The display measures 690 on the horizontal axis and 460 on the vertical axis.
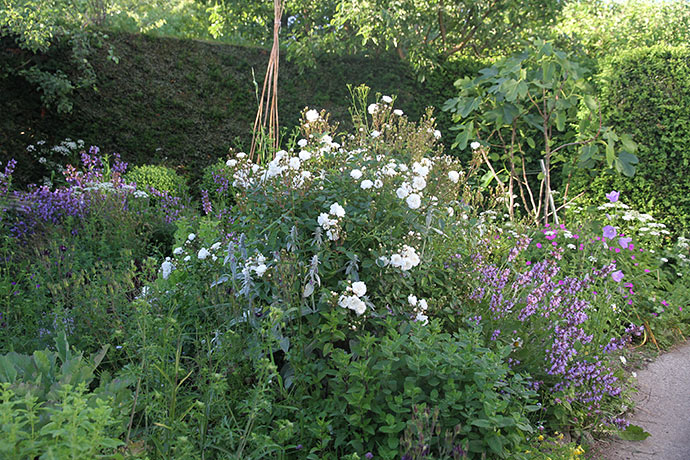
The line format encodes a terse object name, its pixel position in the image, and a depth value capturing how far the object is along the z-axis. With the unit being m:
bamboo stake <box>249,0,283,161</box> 3.66
